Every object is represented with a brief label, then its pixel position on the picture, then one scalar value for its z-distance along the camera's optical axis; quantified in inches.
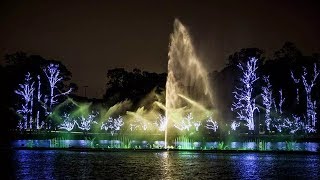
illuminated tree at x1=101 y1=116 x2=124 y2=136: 3533.5
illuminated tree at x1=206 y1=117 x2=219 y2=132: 3054.4
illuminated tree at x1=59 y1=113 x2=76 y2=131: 3179.1
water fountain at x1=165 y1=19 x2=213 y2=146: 3397.1
